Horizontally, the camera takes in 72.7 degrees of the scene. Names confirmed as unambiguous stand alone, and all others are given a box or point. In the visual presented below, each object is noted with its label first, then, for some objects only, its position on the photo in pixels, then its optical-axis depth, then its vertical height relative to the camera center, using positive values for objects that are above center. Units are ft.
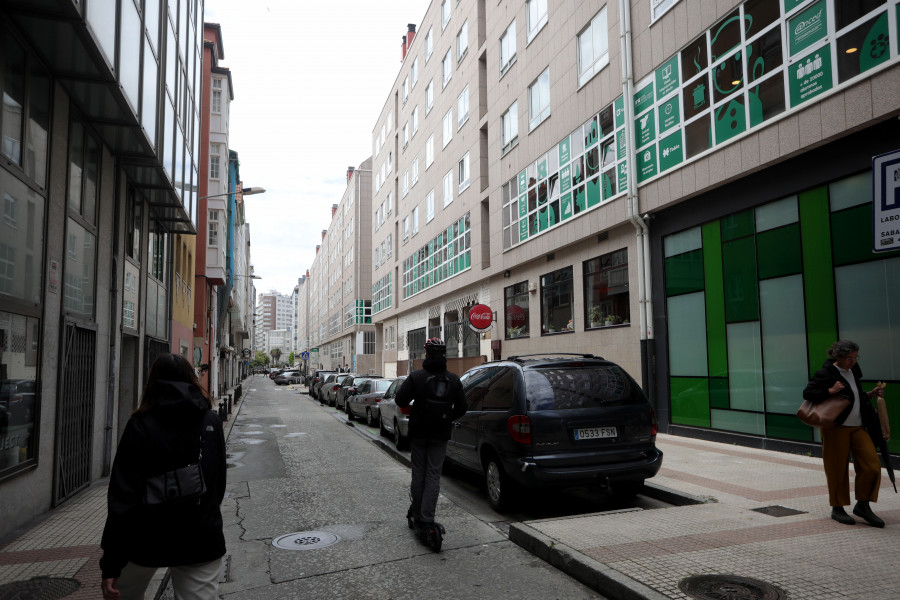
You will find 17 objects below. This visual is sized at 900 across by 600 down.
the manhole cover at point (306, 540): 18.51 -5.81
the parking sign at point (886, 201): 13.92 +3.39
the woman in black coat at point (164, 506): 8.90 -2.24
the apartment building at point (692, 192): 30.60 +10.79
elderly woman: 17.69 -2.57
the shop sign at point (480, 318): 53.52 +2.95
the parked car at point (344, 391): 75.66 -4.82
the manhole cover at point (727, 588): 12.89 -5.20
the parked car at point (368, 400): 55.52 -4.58
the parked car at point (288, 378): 209.38 -8.40
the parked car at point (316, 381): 110.52 -5.25
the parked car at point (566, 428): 20.98 -2.73
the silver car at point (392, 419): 38.37 -4.52
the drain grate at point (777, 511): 19.83 -5.33
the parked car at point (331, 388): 86.79 -5.16
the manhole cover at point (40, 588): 13.82 -5.41
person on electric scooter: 18.24 -1.99
